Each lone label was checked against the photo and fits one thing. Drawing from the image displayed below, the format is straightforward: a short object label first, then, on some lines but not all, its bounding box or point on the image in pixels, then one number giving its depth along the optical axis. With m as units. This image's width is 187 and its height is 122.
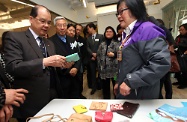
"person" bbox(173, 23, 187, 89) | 3.20
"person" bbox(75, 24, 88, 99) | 3.43
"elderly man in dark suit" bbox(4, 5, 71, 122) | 1.13
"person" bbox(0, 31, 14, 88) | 1.06
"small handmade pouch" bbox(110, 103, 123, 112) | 0.95
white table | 0.87
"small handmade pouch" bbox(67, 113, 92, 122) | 0.81
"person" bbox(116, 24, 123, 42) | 2.86
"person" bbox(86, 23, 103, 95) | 3.22
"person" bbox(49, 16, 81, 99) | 2.16
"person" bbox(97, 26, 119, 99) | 2.60
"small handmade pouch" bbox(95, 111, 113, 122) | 0.83
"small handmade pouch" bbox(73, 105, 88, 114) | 0.97
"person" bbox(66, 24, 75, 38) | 2.84
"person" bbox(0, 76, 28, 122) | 0.79
